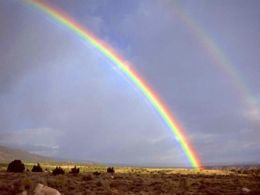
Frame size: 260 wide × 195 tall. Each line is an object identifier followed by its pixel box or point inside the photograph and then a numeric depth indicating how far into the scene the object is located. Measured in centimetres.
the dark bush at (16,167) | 2876
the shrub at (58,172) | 2712
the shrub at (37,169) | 3141
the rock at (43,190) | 1535
